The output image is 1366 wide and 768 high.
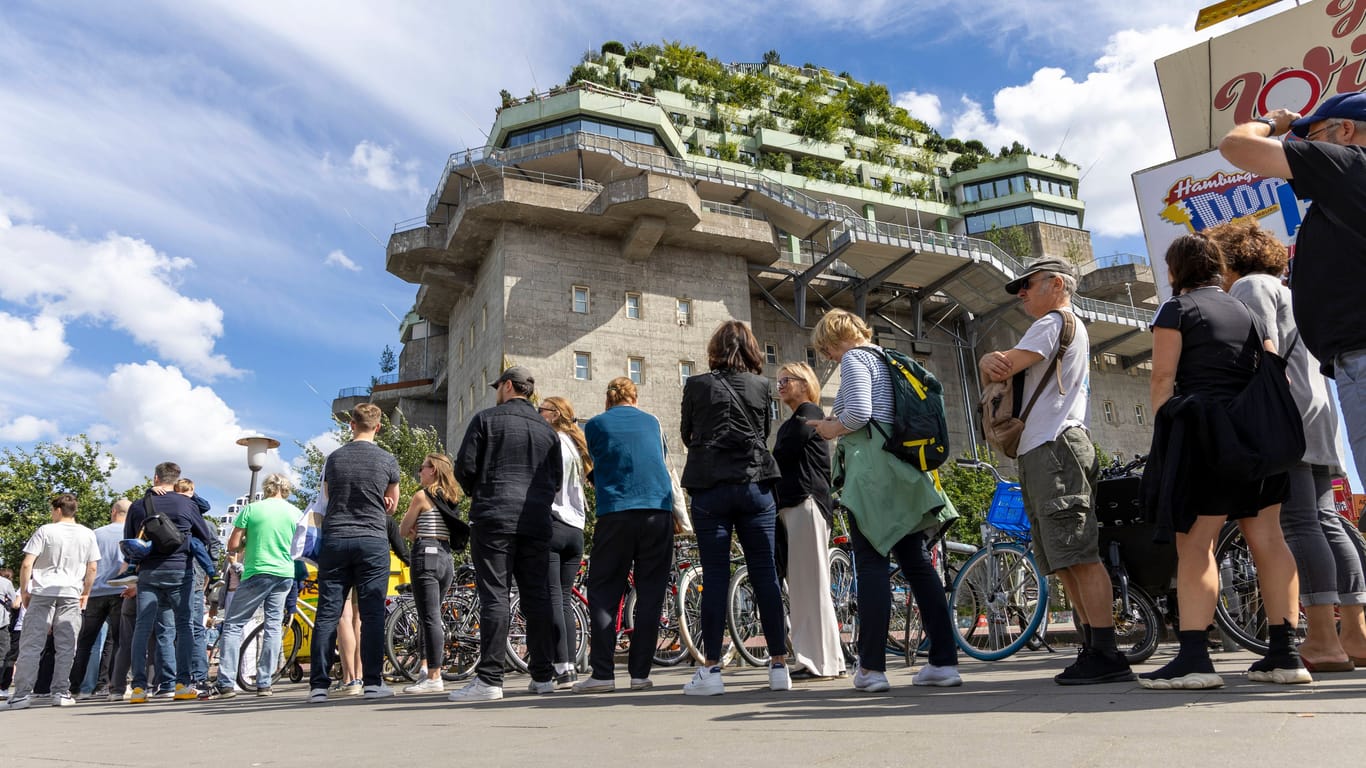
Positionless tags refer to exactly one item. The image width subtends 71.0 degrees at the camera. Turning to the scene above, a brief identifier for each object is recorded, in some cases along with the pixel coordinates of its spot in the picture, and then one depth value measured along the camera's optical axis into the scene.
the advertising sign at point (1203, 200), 10.43
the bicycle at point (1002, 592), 5.78
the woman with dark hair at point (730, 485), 5.18
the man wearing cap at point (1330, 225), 3.36
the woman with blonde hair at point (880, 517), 4.59
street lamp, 18.18
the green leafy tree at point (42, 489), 30.97
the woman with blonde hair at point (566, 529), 6.53
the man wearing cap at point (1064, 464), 4.29
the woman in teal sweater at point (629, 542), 5.50
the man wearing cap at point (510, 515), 5.74
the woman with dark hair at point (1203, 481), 3.77
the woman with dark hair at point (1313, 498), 4.23
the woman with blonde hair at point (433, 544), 6.94
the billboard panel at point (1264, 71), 11.02
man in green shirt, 7.82
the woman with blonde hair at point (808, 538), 5.63
